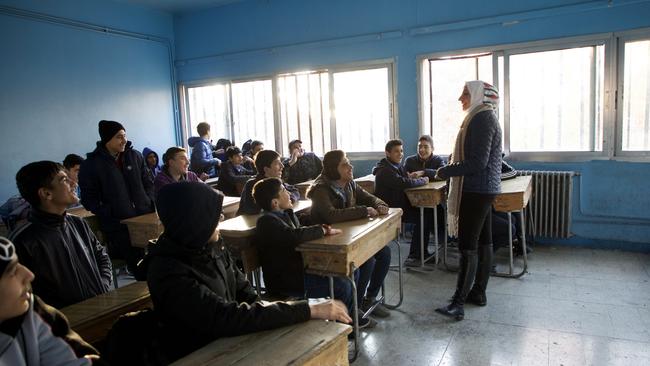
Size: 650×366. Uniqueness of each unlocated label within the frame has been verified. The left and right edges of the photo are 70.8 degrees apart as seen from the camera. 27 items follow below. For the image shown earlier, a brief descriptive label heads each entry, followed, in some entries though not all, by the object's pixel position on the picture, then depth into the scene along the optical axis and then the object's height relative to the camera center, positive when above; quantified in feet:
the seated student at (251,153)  18.76 -0.51
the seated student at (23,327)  3.00 -1.21
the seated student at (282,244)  7.73 -1.77
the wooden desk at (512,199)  11.78 -1.81
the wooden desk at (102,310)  5.22 -1.94
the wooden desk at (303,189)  16.10 -1.76
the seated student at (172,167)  11.51 -0.55
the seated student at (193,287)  4.21 -1.33
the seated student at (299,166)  18.40 -1.09
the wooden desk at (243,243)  8.15 -1.80
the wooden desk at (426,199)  13.17 -1.92
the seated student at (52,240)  5.81 -1.16
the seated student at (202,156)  19.66 -0.53
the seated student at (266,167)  10.66 -0.64
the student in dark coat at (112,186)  10.46 -0.89
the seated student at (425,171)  14.46 -1.25
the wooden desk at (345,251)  7.46 -1.92
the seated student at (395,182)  13.46 -1.40
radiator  15.34 -2.61
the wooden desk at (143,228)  9.86 -1.79
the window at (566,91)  14.57 +1.21
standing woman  9.34 -0.96
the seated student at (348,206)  9.20 -1.45
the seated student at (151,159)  19.81 -0.58
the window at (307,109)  19.33 +1.42
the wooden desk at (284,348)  3.95 -1.87
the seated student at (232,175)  17.33 -1.26
